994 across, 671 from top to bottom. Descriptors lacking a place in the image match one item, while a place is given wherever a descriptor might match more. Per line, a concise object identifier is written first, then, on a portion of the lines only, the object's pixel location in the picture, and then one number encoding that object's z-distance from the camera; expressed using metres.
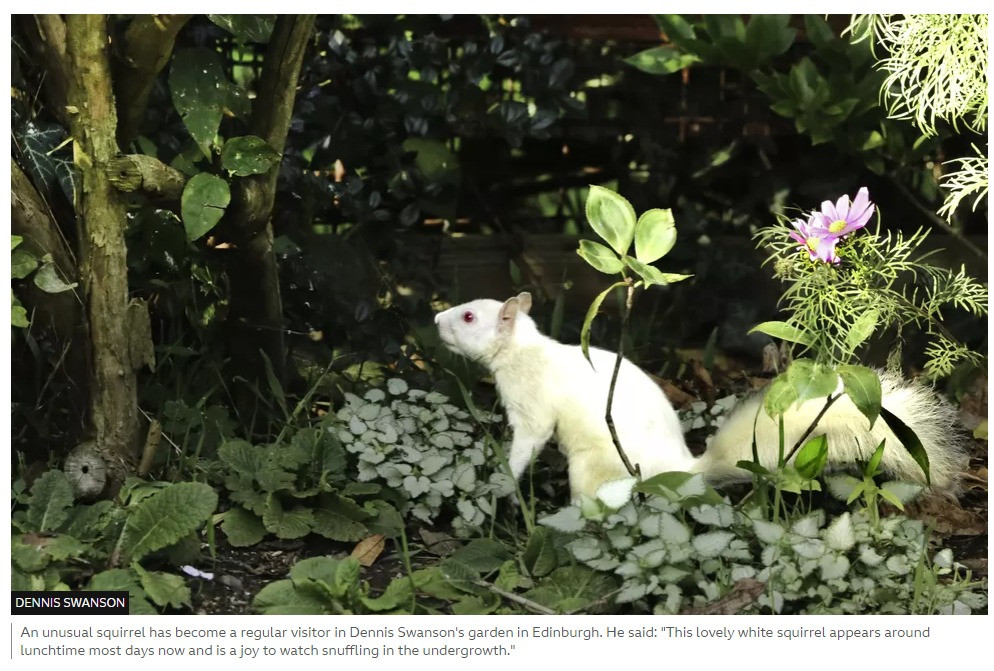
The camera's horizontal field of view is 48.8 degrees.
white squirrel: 2.96
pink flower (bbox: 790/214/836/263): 2.67
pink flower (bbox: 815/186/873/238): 2.68
